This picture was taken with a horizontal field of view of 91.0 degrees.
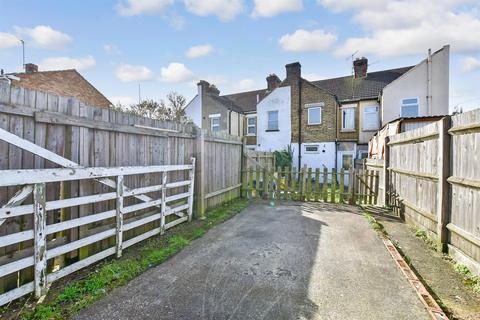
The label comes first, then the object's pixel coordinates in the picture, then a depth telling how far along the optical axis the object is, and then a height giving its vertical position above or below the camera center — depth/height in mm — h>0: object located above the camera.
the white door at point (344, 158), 16328 +89
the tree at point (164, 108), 24097 +5150
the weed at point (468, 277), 3163 -1663
